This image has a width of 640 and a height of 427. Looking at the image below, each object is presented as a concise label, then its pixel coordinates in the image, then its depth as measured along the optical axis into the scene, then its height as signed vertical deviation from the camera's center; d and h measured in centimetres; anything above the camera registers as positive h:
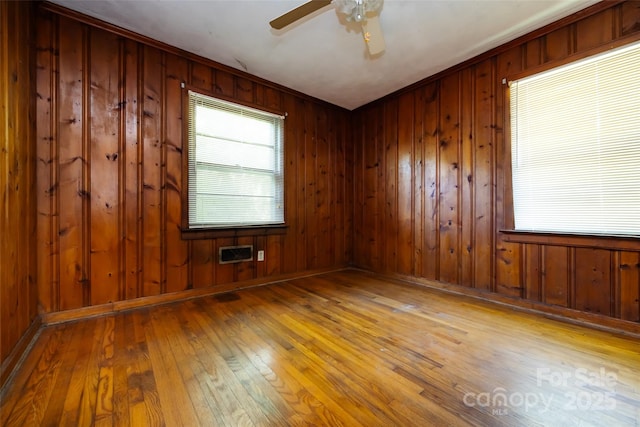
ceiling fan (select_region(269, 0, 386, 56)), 154 +127
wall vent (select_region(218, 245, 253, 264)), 282 -46
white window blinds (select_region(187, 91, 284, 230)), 267 +55
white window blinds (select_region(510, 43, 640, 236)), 186 +54
